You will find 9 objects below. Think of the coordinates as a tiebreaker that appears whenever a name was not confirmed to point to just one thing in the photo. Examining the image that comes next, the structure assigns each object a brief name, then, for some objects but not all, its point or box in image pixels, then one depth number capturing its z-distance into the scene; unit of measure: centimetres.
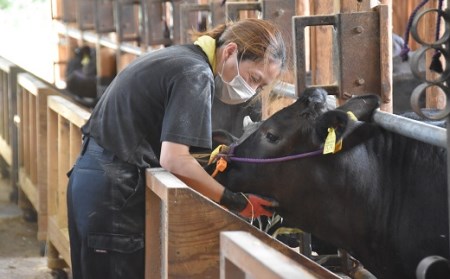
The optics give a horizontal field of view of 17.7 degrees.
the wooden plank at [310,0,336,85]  767
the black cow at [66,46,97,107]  1805
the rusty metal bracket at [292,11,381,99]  648
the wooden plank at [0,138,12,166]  1343
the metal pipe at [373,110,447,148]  503
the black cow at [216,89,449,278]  598
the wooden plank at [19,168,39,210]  1117
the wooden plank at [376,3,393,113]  646
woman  587
